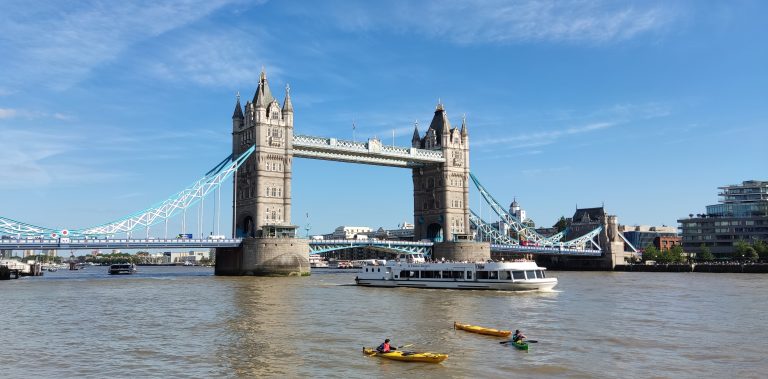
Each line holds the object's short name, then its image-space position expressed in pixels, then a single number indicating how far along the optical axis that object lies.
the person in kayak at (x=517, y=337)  28.48
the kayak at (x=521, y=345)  27.75
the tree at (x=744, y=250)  121.95
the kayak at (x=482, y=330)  31.36
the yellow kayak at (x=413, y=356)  25.06
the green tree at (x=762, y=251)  119.56
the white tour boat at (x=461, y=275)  59.71
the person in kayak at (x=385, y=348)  26.19
